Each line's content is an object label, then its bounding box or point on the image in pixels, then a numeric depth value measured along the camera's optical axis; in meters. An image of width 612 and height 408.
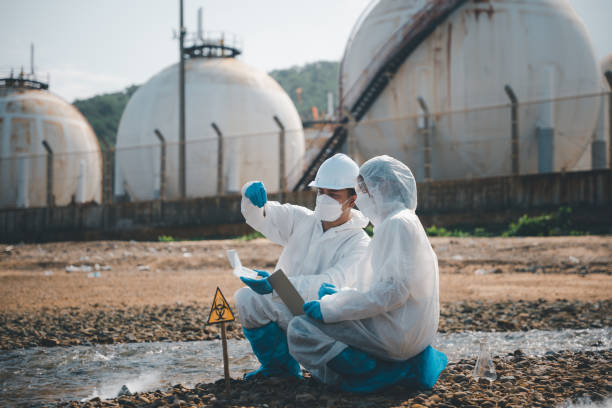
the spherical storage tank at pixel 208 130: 22.38
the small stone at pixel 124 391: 3.90
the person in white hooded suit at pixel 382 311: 3.30
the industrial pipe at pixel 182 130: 21.38
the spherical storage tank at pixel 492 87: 18.16
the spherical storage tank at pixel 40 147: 24.70
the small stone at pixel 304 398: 3.40
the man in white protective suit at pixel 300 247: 3.82
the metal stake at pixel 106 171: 21.23
